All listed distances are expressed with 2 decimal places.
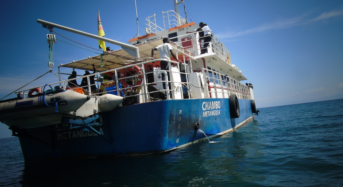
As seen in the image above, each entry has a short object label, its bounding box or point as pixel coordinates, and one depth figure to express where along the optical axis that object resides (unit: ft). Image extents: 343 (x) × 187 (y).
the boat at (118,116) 15.83
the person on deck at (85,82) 27.96
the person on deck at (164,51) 21.25
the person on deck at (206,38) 35.20
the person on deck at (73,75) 32.63
